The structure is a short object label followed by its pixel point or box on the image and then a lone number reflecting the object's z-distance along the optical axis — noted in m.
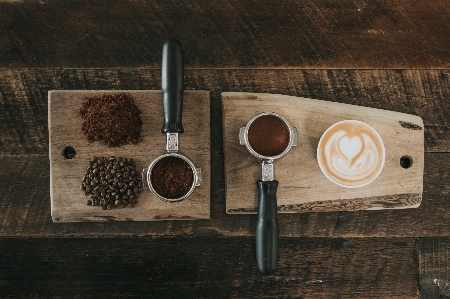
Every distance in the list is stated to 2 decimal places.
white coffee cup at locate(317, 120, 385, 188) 1.22
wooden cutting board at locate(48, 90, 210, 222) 1.22
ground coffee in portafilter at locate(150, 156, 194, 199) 1.15
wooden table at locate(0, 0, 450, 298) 1.33
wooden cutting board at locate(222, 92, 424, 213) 1.26
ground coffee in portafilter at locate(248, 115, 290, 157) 1.18
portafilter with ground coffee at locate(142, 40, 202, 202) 1.12
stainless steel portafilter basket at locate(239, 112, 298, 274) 1.18
